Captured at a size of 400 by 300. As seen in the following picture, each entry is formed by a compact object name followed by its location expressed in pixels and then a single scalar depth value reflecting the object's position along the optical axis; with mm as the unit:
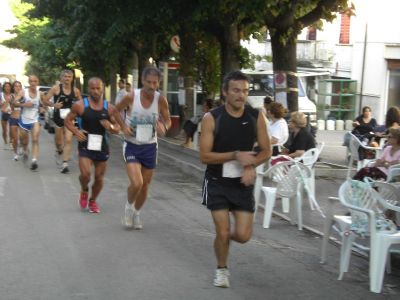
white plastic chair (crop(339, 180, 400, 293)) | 5738
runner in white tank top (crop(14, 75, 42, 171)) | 13484
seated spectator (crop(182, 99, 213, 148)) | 17719
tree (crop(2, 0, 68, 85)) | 30862
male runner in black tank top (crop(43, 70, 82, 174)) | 12883
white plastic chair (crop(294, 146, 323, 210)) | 9859
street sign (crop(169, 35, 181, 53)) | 19594
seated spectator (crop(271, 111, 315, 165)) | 10266
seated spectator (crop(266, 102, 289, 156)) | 10875
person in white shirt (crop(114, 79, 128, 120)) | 22947
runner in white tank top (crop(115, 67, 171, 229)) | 7824
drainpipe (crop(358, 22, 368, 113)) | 28438
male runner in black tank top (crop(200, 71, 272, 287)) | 5586
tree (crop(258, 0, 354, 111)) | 13883
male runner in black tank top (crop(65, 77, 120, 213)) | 8877
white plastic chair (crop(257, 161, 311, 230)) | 8602
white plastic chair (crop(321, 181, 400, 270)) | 6629
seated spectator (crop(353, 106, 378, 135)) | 14742
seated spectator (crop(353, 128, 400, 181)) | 7668
